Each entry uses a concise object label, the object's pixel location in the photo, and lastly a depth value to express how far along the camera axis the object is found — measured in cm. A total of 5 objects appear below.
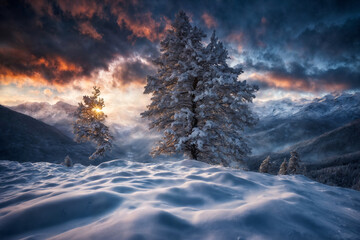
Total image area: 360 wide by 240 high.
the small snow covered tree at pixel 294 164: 2516
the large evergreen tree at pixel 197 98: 701
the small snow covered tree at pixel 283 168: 2682
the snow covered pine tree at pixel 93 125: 1341
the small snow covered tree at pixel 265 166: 2646
